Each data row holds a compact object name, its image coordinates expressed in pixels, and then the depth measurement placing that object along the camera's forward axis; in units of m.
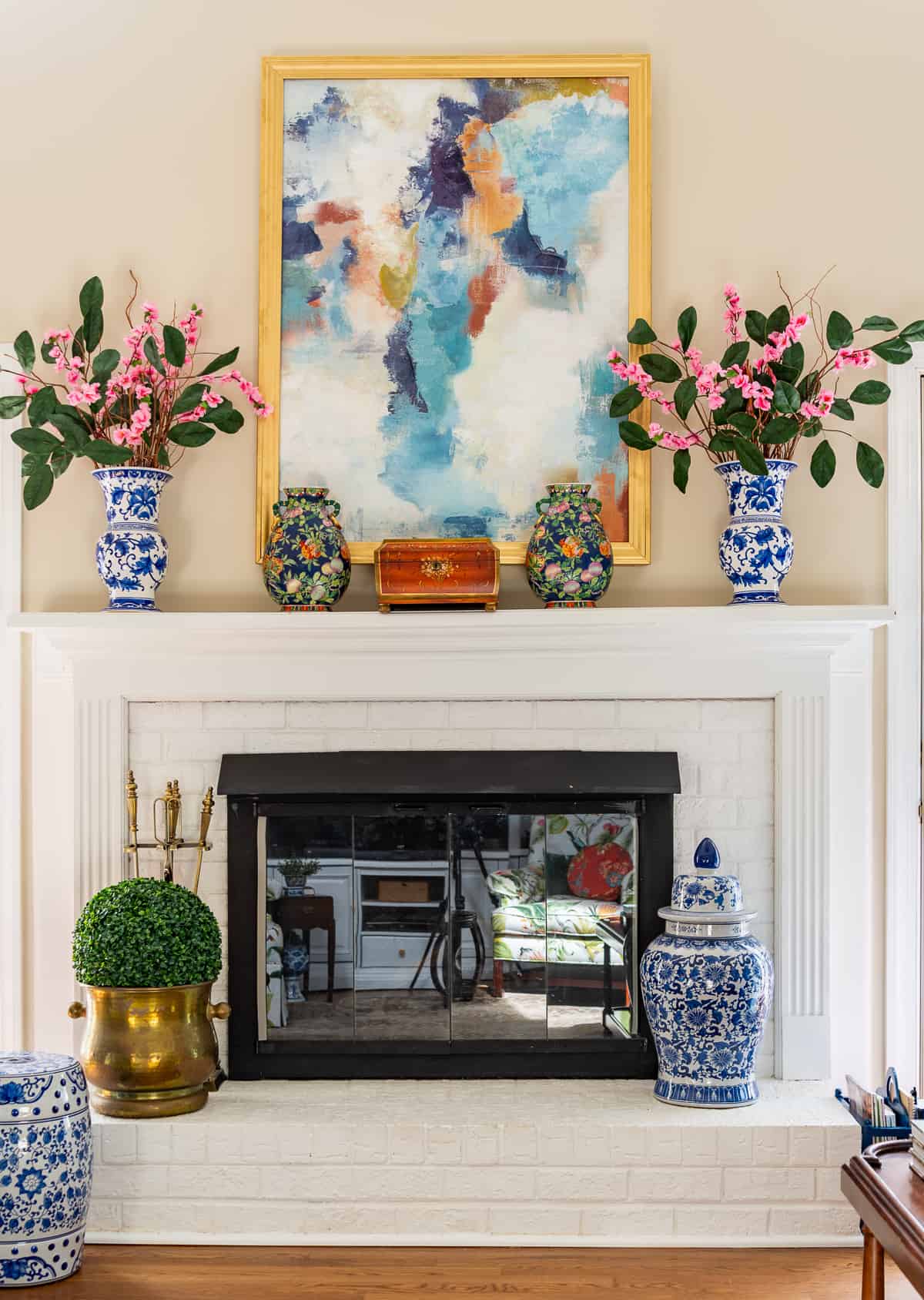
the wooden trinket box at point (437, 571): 2.97
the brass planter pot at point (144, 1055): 2.82
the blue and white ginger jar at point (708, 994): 2.86
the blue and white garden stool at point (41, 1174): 2.48
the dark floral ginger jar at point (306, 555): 3.05
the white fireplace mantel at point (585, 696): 3.09
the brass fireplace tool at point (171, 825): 3.10
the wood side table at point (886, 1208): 1.84
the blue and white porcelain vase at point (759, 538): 3.04
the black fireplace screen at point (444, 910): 3.11
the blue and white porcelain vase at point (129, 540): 3.08
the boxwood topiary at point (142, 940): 2.81
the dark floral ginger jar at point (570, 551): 3.04
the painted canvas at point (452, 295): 3.22
